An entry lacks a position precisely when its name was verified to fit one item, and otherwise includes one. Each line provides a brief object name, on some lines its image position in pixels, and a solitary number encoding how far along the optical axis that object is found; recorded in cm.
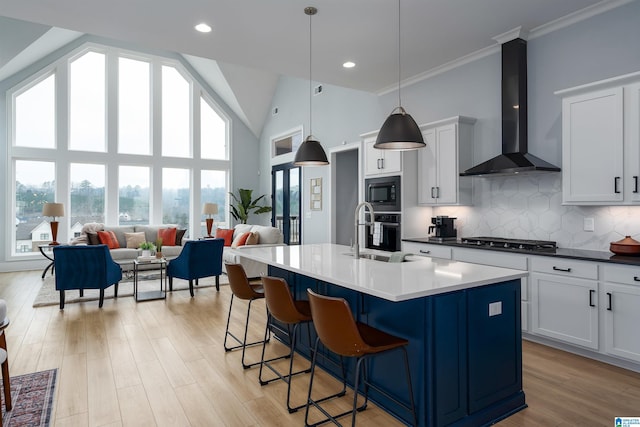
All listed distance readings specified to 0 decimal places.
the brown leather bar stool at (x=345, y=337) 194
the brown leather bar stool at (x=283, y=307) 254
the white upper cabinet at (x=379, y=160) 491
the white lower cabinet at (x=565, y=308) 303
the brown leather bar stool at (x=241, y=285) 314
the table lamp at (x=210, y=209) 880
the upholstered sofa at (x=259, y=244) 640
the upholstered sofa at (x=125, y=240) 696
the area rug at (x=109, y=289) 523
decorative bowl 302
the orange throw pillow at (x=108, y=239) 707
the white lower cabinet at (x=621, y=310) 279
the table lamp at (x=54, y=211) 716
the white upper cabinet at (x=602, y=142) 299
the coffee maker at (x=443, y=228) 448
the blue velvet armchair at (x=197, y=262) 545
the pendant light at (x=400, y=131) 269
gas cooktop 354
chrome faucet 308
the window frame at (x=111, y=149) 775
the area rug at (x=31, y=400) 227
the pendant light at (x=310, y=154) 372
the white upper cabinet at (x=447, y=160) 436
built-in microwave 493
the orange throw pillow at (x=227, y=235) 797
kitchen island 206
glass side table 532
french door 837
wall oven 496
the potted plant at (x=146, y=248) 599
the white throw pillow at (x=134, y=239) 746
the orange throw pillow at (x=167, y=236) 782
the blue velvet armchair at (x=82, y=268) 471
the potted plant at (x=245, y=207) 960
